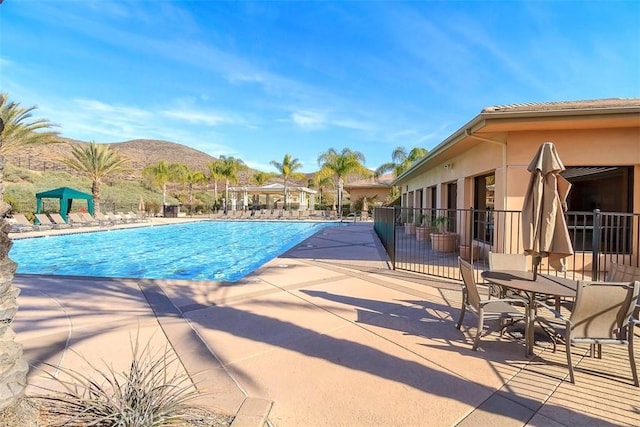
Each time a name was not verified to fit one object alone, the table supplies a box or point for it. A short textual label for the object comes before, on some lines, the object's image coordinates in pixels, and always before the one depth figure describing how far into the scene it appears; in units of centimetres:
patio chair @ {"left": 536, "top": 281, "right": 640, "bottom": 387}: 291
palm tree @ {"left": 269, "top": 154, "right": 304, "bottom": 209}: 3591
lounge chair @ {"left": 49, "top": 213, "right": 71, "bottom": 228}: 1992
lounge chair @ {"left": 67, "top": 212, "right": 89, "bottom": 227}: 2089
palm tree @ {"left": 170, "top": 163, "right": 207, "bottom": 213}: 3944
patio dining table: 350
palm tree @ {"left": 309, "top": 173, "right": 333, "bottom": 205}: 3645
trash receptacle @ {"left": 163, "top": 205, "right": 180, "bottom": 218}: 3599
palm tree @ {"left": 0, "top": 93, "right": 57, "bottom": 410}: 196
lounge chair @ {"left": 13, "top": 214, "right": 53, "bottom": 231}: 1766
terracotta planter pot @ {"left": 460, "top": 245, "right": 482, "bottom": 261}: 936
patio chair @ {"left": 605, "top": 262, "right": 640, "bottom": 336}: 389
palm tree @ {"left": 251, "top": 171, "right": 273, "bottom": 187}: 4366
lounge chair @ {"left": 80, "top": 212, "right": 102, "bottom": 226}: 2174
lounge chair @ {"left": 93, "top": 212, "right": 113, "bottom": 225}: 2266
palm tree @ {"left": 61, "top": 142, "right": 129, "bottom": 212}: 2631
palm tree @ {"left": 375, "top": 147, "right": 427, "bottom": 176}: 2981
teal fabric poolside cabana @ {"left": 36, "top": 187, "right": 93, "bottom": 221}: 2127
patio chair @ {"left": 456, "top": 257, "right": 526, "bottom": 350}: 359
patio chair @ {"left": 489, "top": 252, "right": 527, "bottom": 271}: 473
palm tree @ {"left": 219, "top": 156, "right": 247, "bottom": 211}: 3884
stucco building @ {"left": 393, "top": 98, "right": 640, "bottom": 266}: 654
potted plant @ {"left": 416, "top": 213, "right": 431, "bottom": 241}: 1398
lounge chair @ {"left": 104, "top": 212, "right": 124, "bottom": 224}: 2369
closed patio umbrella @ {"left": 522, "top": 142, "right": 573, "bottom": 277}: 378
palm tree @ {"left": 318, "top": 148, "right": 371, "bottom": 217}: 3142
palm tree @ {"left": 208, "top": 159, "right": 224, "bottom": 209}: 3903
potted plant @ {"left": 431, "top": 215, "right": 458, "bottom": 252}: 1090
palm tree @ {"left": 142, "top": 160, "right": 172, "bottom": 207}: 3859
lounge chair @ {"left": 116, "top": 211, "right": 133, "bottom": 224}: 2476
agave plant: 202
